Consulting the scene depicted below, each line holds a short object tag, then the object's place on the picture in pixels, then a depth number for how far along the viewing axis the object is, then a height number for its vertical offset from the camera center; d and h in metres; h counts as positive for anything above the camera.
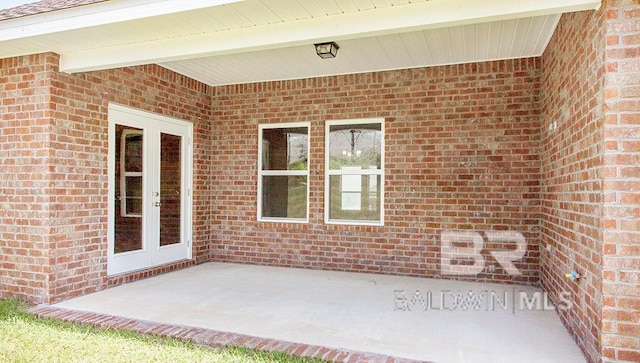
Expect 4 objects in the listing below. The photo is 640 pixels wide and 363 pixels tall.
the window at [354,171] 6.25 +0.25
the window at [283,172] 6.70 +0.25
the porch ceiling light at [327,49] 4.81 +1.64
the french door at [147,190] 5.39 -0.04
